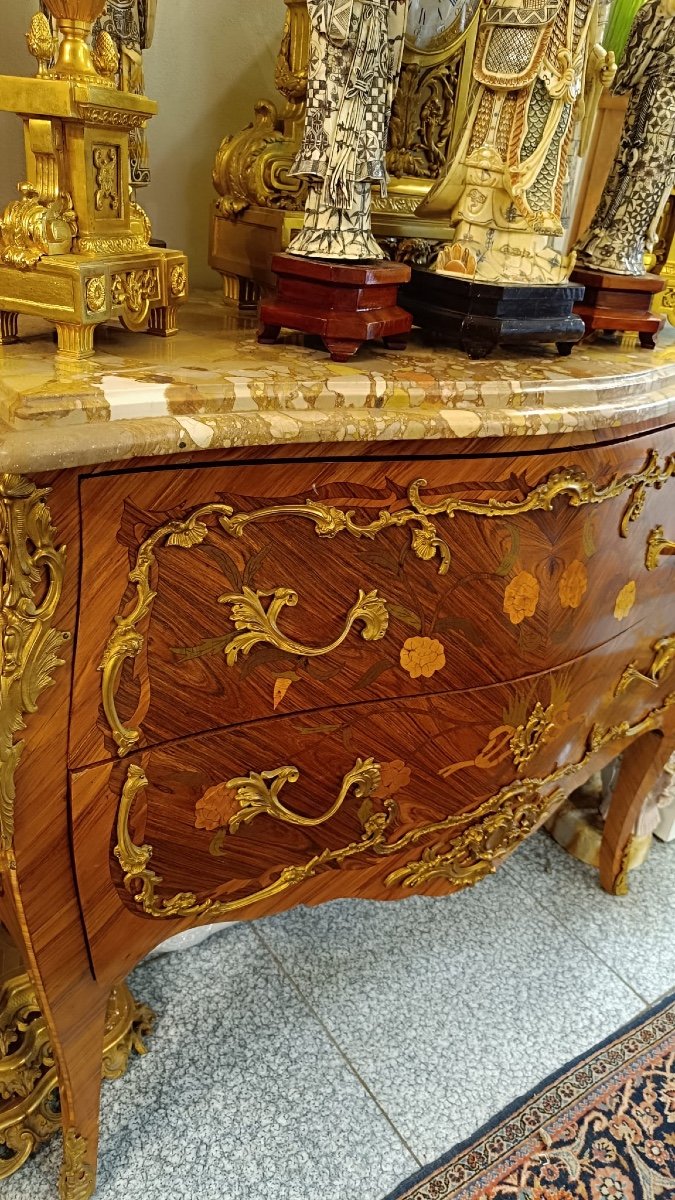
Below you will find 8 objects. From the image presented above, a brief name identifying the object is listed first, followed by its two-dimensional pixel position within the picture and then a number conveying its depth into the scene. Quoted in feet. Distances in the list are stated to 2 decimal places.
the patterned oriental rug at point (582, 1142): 3.70
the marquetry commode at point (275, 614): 2.18
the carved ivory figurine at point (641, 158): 3.27
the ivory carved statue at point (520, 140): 2.70
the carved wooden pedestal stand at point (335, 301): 2.61
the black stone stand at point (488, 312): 2.88
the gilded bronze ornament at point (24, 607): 2.02
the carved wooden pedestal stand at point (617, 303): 3.45
